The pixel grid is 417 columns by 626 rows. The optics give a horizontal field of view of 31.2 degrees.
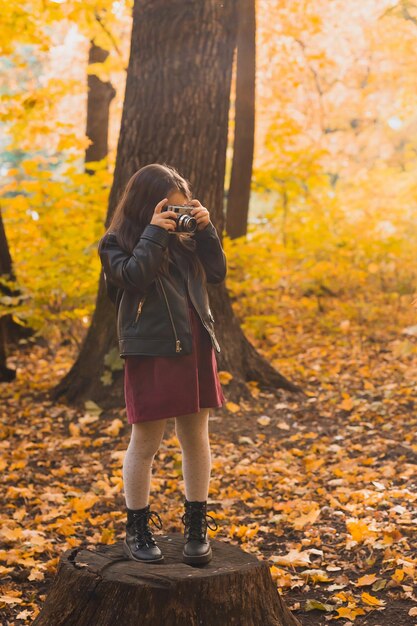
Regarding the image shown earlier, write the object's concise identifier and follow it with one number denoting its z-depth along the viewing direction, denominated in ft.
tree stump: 9.05
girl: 10.09
